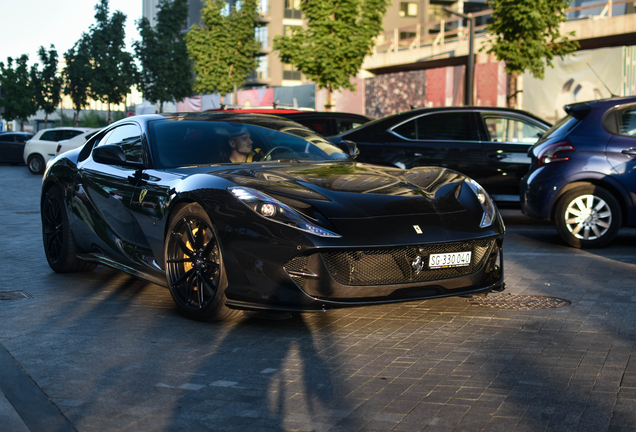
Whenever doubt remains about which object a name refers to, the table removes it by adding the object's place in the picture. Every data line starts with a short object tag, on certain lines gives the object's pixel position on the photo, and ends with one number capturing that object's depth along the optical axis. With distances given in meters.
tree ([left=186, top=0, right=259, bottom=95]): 44.91
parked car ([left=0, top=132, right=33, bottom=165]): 33.34
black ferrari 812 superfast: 4.51
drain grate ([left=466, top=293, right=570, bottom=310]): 5.50
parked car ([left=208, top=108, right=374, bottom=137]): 12.43
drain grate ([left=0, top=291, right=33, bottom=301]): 5.93
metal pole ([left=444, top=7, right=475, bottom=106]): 25.23
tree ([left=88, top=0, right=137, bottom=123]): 52.56
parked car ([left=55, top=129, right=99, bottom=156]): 24.89
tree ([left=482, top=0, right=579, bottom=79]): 18.91
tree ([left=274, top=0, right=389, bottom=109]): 27.09
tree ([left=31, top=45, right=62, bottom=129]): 62.19
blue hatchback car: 8.34
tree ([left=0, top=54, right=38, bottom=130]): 69.88
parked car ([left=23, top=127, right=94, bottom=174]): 27.56
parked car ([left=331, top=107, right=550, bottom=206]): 10.55
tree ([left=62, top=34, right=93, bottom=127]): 54.61
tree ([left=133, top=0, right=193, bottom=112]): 52.25
